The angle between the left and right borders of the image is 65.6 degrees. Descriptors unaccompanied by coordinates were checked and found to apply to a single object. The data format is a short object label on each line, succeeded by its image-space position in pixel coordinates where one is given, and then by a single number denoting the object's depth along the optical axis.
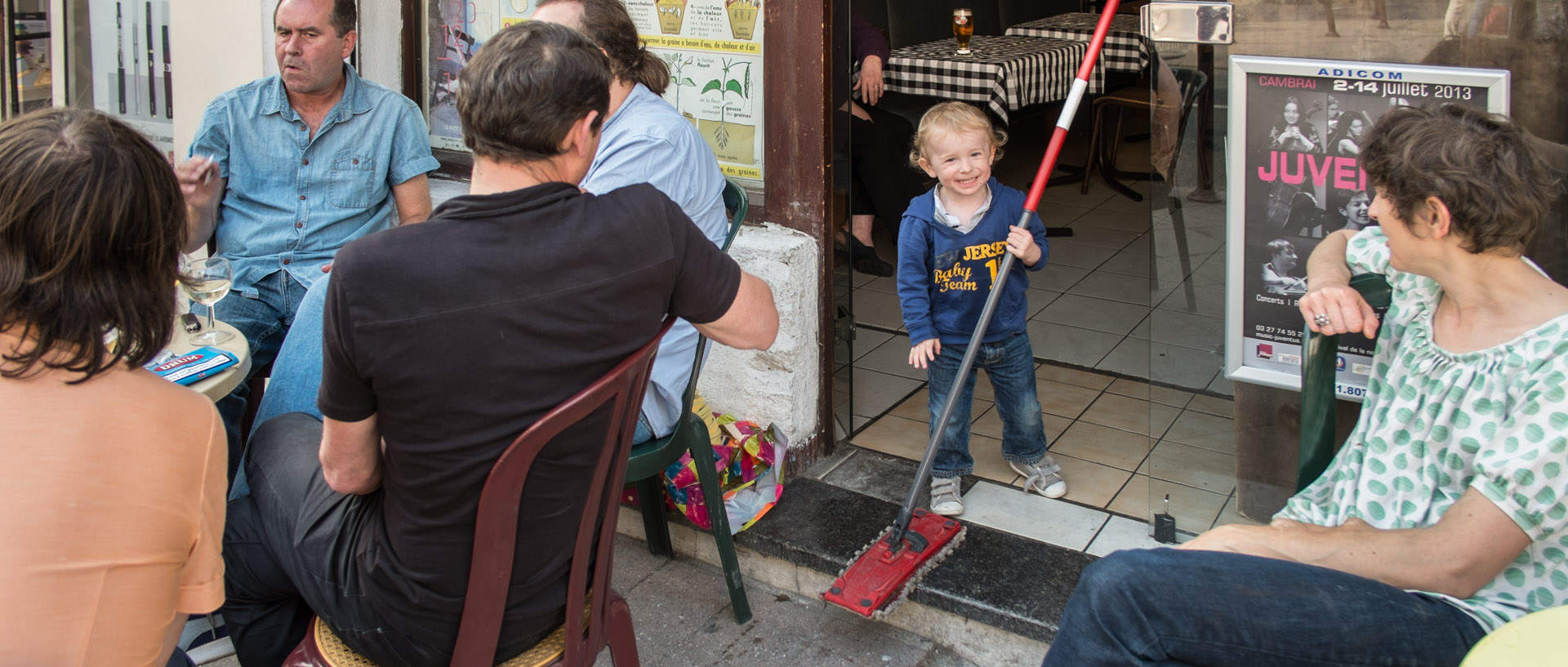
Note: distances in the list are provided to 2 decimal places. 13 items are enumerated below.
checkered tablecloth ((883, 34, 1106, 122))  5.63
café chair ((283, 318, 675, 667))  1.68
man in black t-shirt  1.60
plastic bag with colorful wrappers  3.17
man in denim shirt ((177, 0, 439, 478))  3.17
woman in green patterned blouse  1.70
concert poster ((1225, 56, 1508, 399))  2.38
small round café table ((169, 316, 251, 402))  2.15
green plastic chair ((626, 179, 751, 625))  2.63
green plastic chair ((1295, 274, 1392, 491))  2.15
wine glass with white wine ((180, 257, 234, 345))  2.36
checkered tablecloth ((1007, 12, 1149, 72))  6.31
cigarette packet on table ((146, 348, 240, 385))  2.17
